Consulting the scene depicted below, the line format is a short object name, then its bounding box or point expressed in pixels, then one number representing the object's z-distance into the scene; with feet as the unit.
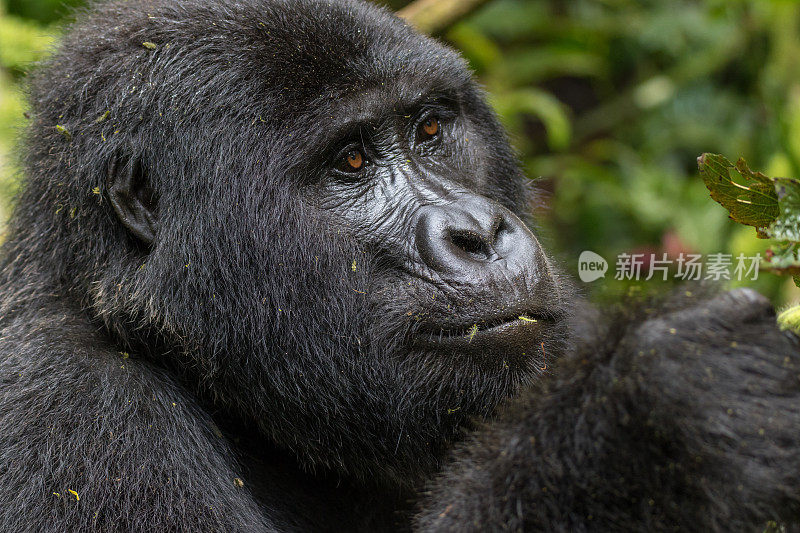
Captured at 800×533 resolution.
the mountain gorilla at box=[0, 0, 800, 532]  15.56
